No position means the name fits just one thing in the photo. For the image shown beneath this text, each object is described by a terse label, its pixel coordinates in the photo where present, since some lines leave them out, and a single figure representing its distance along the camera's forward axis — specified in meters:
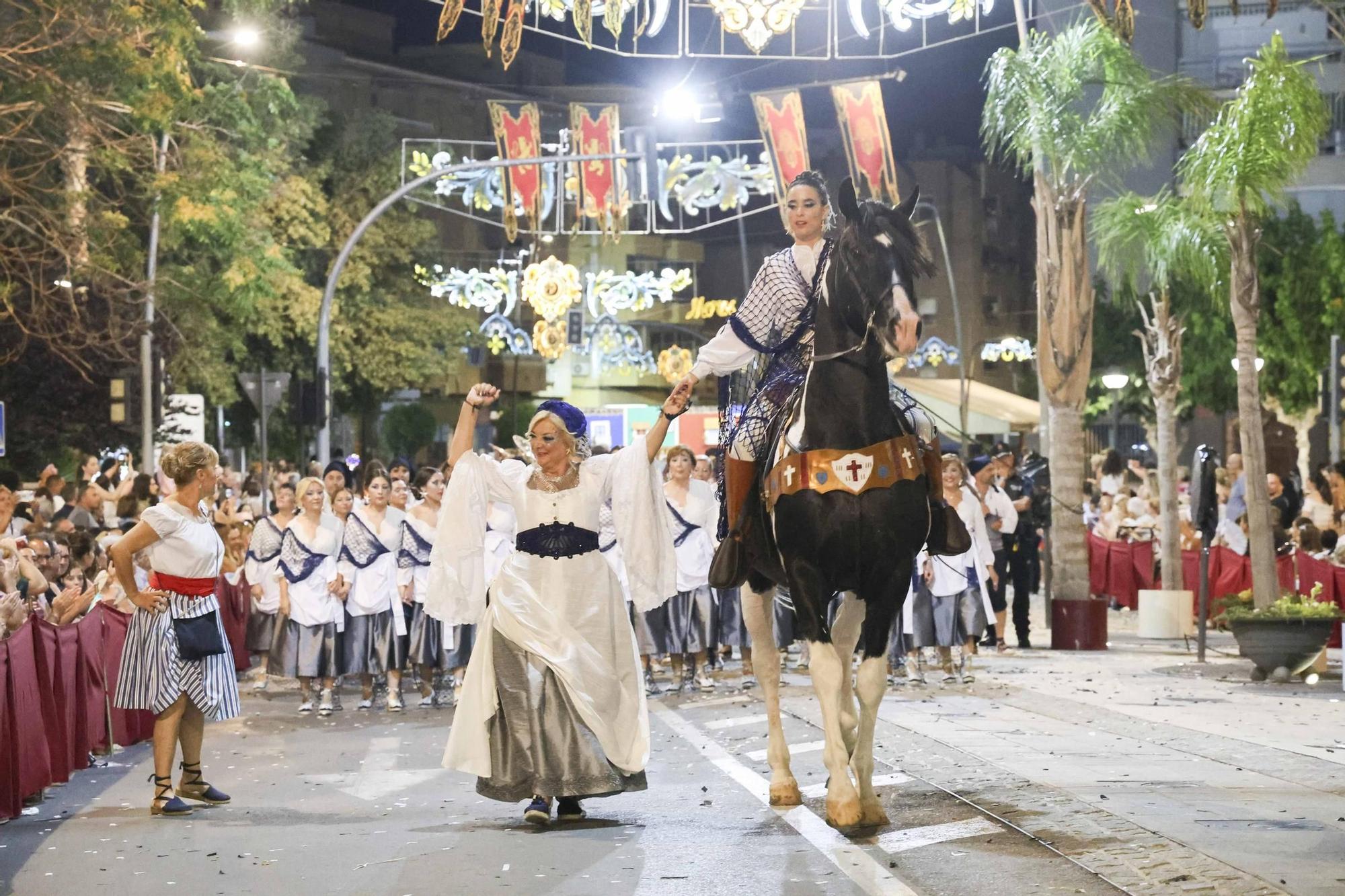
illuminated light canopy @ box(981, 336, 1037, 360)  56.25
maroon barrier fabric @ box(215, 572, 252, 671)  17.61
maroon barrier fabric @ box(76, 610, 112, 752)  11.80
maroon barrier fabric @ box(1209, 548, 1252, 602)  22.17
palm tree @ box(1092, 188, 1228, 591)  19.95
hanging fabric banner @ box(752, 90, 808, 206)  30.00
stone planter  15.83
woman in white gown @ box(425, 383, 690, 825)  9.12
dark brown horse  8.57
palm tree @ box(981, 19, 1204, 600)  19.97
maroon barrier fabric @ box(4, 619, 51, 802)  9.85
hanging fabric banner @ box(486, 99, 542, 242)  32.28
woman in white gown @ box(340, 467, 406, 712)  15.78
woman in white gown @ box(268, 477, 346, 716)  15.65
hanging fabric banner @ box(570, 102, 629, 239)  33.72
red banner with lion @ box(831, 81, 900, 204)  29.33
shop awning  50.94
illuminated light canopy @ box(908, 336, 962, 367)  50.03
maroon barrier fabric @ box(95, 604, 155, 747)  12.52
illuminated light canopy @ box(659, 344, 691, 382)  48.06
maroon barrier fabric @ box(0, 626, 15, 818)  9.67
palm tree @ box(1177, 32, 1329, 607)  17.25
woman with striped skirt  9.99
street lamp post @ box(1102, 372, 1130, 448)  40.06
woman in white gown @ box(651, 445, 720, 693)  16.58
